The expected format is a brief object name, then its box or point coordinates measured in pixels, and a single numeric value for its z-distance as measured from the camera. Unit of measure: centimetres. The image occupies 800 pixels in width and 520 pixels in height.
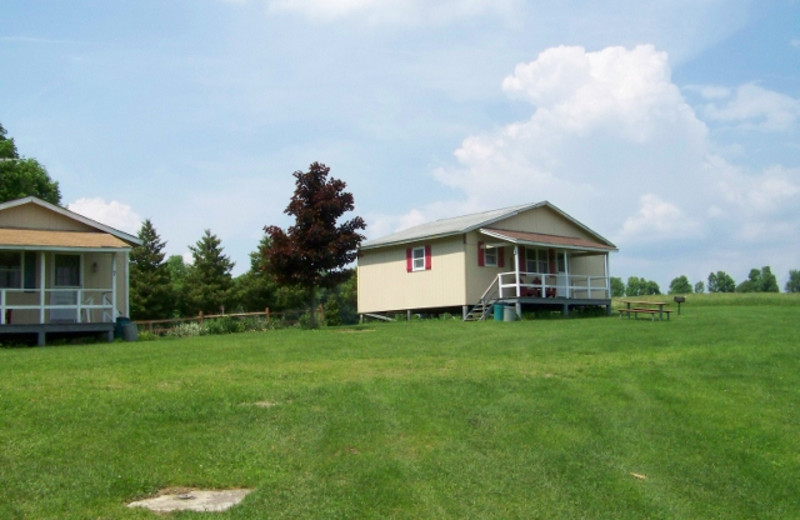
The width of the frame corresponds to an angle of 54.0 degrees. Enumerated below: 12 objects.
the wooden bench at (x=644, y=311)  2405
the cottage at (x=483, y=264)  2800
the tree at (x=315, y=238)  2478
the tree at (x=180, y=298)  4781
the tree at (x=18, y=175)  3688
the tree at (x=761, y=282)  8212
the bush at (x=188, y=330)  2555
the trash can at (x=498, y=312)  2589
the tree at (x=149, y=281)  4578
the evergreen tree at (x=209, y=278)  4712
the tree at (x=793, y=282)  9144
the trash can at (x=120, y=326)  2269
